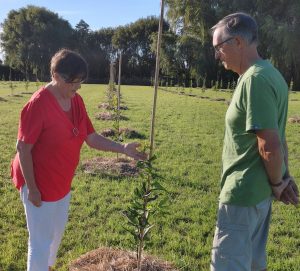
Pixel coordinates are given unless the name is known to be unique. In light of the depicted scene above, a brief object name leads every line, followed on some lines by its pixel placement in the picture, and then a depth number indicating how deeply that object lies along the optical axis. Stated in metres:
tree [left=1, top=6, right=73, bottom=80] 42.05
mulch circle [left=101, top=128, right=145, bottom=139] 7.36
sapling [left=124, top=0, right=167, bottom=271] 2.08
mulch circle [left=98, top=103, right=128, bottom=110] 11.60
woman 1.88
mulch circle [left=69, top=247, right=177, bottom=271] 2.50
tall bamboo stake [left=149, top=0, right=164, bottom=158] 1.92
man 1.57
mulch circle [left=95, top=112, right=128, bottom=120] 9.92
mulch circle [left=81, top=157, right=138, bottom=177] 4.96
